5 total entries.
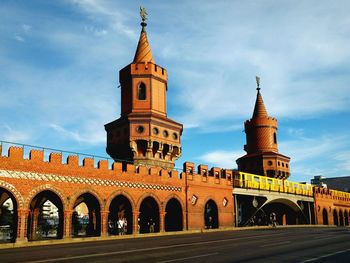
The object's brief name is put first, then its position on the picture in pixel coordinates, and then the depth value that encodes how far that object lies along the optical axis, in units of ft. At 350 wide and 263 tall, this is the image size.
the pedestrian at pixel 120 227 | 86.22
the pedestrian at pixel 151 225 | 100.94
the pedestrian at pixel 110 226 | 102.91
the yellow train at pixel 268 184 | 123.34
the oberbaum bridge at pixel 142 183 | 74.95
